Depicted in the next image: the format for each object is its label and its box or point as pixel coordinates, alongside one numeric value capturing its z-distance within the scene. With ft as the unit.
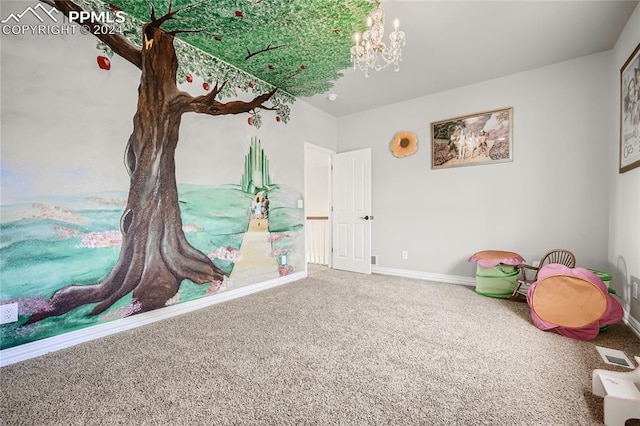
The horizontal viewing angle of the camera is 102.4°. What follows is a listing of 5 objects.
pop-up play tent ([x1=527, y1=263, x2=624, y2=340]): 6.21
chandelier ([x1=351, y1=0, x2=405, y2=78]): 6.41
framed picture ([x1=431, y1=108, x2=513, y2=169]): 10.61
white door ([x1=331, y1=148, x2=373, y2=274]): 13.93
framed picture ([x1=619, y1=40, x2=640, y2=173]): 6.72
